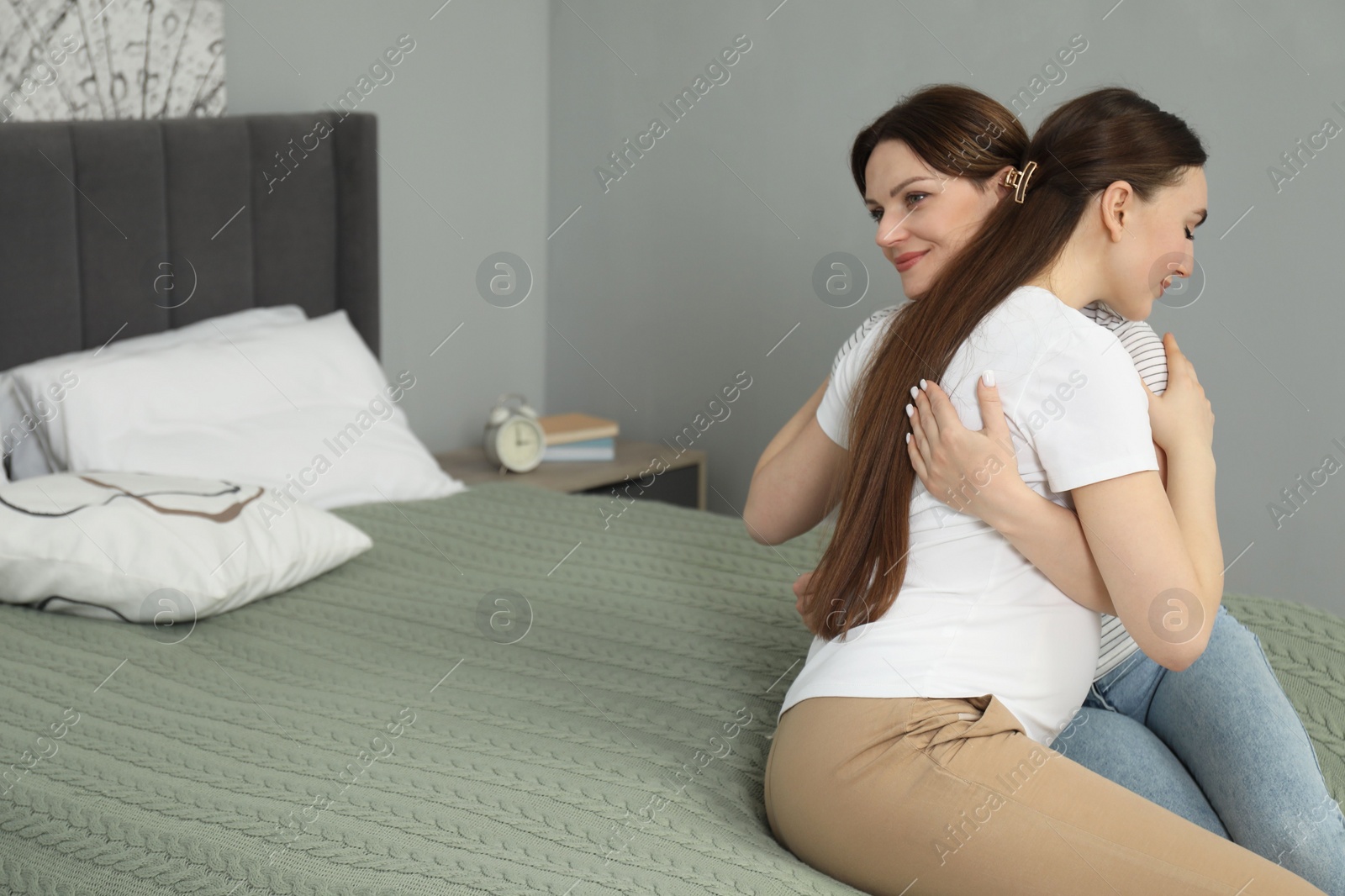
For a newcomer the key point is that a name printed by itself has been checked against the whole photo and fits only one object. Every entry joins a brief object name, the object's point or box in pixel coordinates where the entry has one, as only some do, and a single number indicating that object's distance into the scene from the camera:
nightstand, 2.84
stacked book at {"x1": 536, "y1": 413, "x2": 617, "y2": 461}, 2.99
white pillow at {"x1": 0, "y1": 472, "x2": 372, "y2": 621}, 1.60
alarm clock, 2.88
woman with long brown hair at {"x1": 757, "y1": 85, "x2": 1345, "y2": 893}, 1.05
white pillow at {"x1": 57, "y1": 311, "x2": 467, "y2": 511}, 1.99
